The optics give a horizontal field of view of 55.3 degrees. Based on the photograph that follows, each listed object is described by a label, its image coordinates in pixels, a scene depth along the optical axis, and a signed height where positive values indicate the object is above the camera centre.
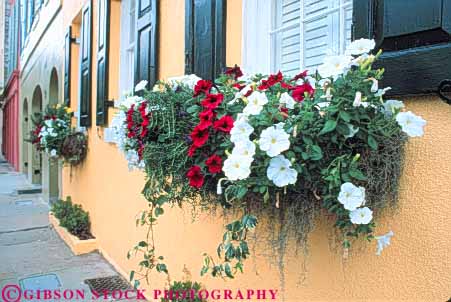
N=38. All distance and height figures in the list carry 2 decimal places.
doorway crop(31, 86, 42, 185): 12.18 -0.44
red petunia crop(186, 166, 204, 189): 1.71 -0.12
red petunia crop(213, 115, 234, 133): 1.62 +0.09
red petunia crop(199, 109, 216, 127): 1.66 +0.12
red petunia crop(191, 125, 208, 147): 1.65 +0.05
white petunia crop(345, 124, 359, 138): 1.38 +0.06
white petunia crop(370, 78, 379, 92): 1.40 +0.20
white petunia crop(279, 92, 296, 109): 1.51 +0.16
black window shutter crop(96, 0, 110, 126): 4.43 +0.92
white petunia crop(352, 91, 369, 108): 1.33 +0.15
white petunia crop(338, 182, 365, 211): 1.37 -0.16
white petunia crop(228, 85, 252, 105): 1.70 +0.21
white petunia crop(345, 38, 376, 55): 1.41 +0.33
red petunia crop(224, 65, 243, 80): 2.00 +0.35
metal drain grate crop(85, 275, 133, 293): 3.90 -1.28
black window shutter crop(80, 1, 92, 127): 5.27 +1.04
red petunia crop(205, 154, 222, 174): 1.64 -0.06
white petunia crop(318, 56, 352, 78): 1.41 +0.27
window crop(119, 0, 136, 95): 4.25 +1.03
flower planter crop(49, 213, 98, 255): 5.07 -1.17
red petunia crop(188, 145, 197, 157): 1.69 -0.01
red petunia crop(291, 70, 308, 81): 1.75 +0.29
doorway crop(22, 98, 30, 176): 13.55 +0.56
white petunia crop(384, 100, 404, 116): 1.41 +0.14
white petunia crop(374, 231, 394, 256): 1.50 -0.33
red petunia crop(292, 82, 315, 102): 1.56 +0.21
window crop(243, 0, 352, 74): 1.95 +0.57
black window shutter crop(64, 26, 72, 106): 6.45 +1.30
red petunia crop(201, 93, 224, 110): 1.68 +0.18
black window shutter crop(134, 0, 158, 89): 3.29 +0.84
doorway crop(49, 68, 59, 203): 8.62 -0.50
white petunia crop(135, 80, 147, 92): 2.32 +0.33
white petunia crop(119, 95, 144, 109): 2.34 +0.25
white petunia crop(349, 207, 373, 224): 1.40 -0.22
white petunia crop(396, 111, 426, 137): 1.32 +0.07
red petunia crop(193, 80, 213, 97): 1.83 +0.26
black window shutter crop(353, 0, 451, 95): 1.33 +0.36
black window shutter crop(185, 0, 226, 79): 2.47 +0.66
